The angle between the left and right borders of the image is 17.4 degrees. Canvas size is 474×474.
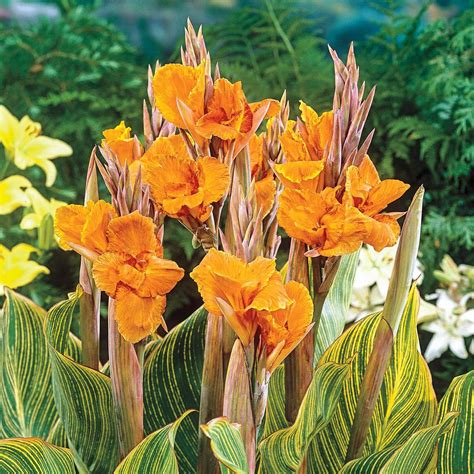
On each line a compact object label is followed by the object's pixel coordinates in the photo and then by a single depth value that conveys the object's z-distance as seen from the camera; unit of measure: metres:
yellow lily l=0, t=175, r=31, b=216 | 2.77
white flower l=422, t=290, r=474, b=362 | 3.01
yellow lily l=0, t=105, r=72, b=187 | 2.92
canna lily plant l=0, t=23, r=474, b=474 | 1.97
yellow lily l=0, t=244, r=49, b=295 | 2.73
